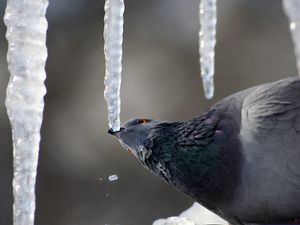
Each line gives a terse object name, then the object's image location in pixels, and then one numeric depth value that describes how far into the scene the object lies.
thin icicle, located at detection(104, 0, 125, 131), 4.68
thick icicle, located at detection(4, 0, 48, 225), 4.53
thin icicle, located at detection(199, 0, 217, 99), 5.21
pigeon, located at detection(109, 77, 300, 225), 4.02
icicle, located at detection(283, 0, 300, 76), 4.96
